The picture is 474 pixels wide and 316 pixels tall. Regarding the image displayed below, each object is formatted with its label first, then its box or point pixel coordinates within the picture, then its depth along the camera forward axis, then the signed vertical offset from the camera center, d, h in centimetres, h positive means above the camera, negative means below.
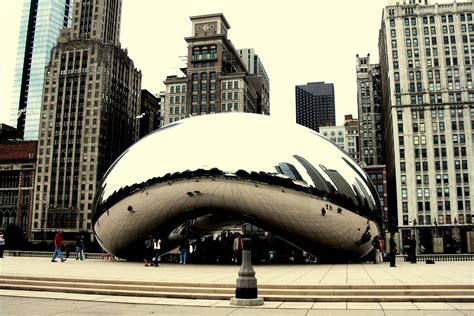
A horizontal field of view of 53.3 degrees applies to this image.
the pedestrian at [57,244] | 2497 -58
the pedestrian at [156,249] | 2066 -66
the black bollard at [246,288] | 1020 -115
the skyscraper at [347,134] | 16425 +3606
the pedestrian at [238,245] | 2227 -49
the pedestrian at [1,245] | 2778 -73
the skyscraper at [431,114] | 9269 +2529
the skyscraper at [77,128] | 11538 +2680
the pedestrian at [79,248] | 2791 -89
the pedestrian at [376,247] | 2339 -59
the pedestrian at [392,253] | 2011 -72
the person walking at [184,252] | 2346 -88
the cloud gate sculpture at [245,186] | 2031 +213
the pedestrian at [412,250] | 2415 -73
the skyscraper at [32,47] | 16325 +6425
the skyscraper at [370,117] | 14125 +3588
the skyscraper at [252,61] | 19662 +7191
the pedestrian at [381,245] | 2520 -52
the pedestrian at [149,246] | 2164 -56
